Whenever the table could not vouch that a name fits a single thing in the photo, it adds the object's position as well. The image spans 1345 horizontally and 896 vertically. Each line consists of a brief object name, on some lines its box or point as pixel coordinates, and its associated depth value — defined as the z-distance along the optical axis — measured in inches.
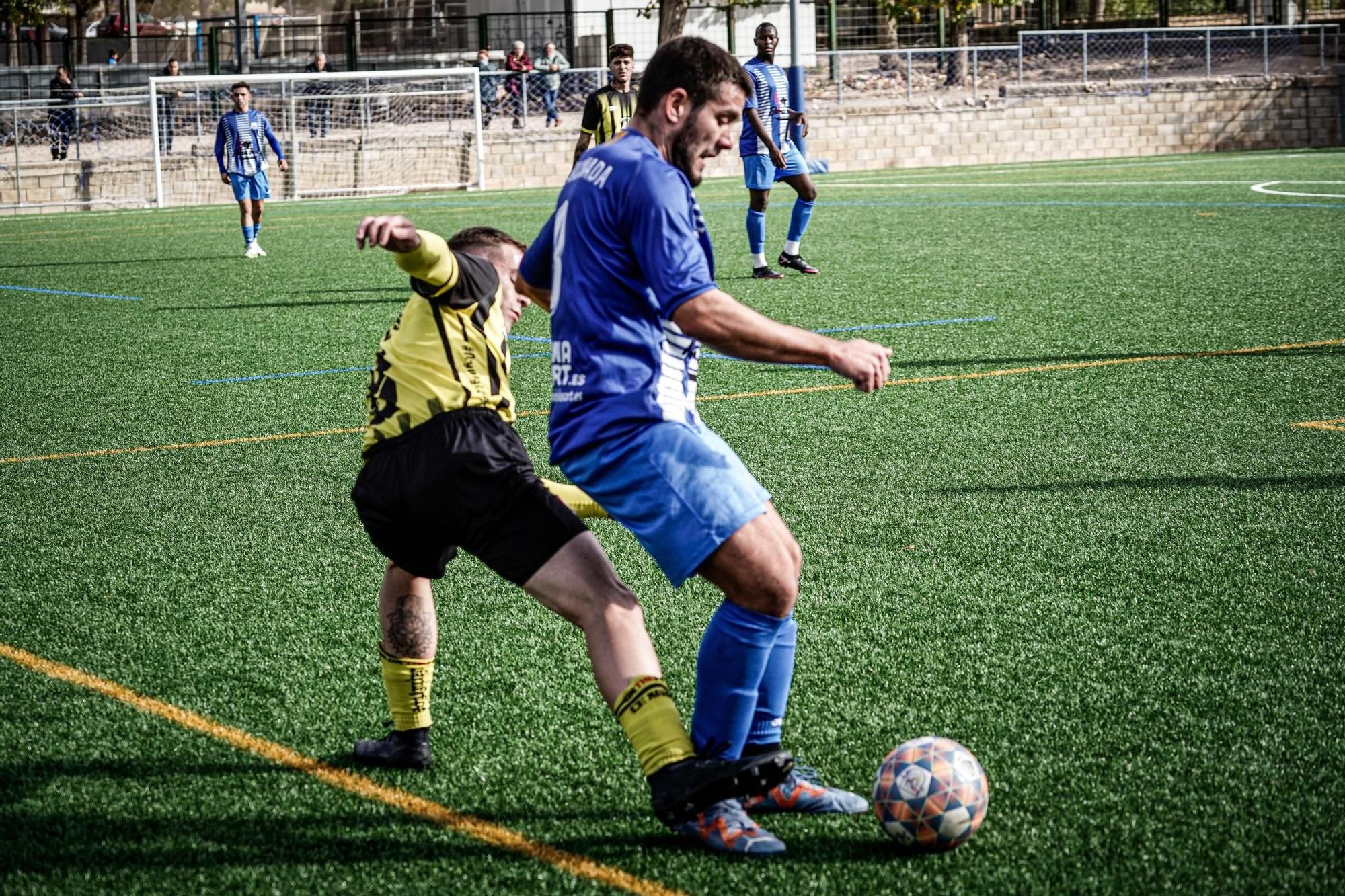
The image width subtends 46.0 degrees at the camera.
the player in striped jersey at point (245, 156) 765.9
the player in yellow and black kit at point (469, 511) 137.7
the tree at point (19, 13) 1758.1
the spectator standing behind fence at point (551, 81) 1347.2
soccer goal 1183.6
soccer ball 136.9
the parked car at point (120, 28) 1824.3
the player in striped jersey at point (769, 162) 602.2
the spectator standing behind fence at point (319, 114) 1211.9
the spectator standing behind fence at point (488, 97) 1349.7
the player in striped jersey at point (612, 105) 613.3
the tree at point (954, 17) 1563.7
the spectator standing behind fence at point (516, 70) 1354.6
